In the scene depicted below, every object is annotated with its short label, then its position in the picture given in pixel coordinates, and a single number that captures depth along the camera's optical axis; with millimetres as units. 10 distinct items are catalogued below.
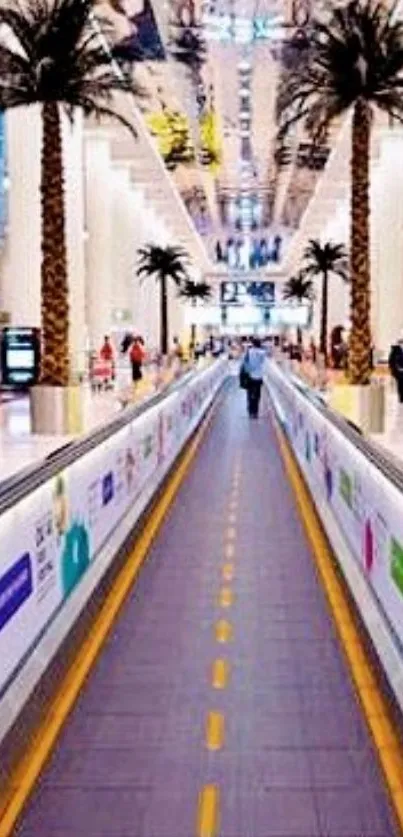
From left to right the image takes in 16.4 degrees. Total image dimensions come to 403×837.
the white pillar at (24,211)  34656
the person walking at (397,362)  31297
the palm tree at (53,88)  23250
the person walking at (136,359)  42594
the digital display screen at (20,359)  33000
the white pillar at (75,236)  38500
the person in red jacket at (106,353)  41000
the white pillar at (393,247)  47938
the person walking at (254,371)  33125
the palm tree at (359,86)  24422
